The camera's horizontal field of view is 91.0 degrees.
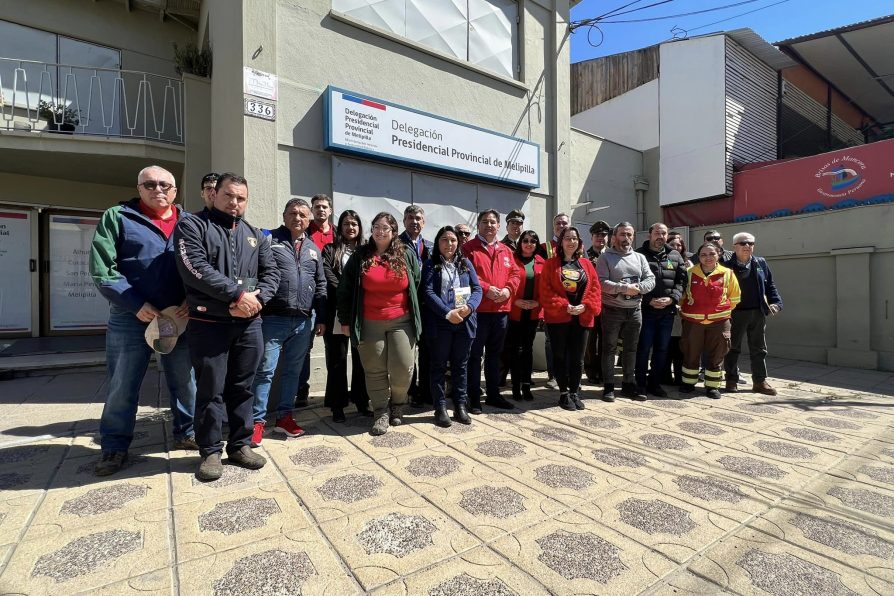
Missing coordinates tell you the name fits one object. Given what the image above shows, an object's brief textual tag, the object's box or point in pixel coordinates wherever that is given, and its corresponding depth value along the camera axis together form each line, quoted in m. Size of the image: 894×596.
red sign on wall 7.49
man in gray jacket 4.95
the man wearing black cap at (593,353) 5.67
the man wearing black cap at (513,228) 5.09
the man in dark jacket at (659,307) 5.24
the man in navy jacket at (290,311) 3.48
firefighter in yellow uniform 5.24
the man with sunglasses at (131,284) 2.88
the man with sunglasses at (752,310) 5.53
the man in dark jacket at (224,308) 2.73
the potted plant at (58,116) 7.30
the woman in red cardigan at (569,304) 4.58
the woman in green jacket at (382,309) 3.76
